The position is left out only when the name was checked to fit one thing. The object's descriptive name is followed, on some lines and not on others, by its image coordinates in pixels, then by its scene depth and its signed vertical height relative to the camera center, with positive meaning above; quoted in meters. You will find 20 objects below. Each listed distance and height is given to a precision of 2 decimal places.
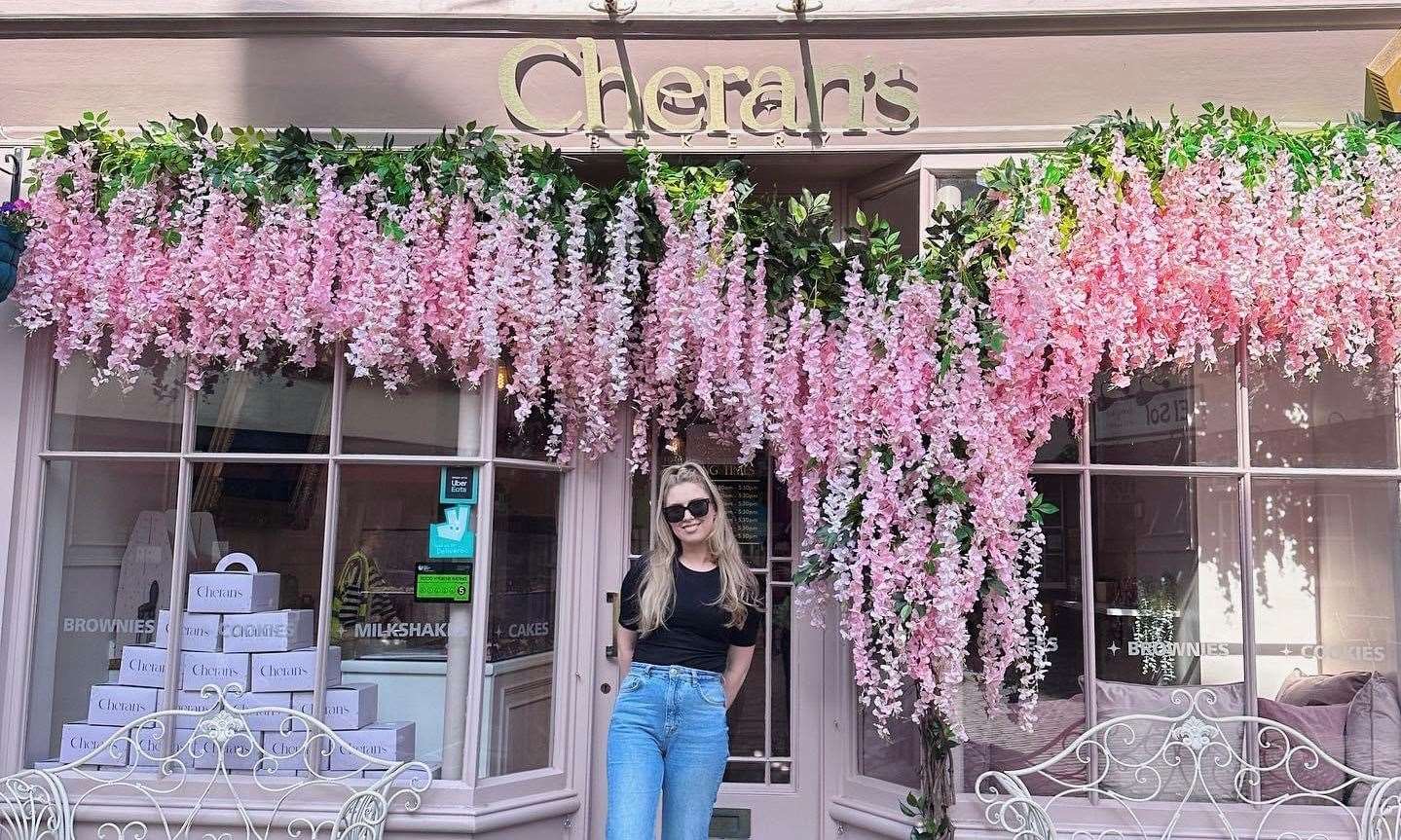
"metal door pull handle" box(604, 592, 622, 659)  4.28 -0.45
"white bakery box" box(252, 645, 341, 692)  4.07 -0.56
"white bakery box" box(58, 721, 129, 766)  4.11 -0.85
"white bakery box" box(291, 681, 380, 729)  4.06 -0.68
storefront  3.99 +0.23
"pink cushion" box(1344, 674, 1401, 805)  3.87 -0.65
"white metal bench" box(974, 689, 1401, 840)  3.78 -0.85
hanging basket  3.93 +0.93
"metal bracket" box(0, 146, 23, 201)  4.24 +1.36
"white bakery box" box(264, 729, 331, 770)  4.01 -0.84
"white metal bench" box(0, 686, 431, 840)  3.91 -0.97
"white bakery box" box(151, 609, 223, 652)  4.13 -0.43
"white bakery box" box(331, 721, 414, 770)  4.04 -0.82
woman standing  3.48 -0.43
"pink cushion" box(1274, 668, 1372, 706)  3.95 -0.51
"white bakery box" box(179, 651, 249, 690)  4.10 -0.56
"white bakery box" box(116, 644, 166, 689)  4.13 -0.56
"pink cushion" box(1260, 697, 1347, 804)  3.84 -0.72
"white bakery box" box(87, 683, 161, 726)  4.13 -0.70
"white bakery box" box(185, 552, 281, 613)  4.14 -0.26
